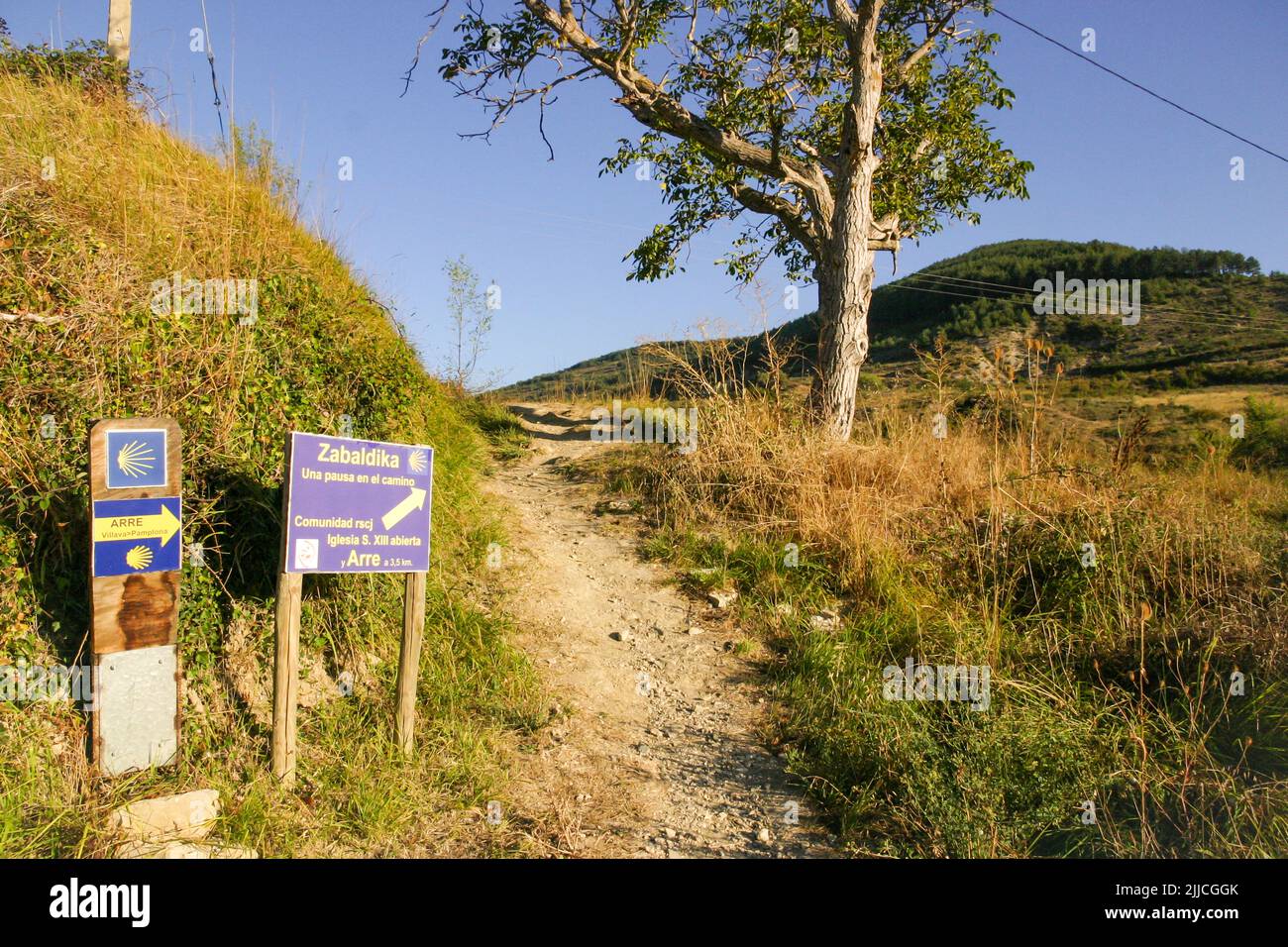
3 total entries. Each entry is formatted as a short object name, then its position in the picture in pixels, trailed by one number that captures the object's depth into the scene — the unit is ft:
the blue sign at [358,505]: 11.54
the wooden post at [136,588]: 10.92
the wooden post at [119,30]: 30.68
